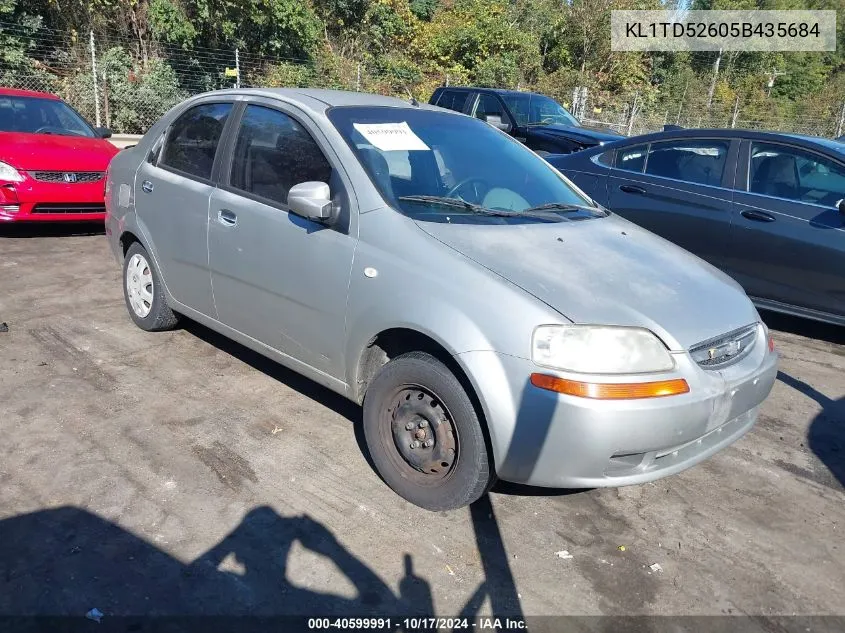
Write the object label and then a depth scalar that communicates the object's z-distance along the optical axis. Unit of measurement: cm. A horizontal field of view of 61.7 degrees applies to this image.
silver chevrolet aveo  271
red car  718
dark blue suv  1049
